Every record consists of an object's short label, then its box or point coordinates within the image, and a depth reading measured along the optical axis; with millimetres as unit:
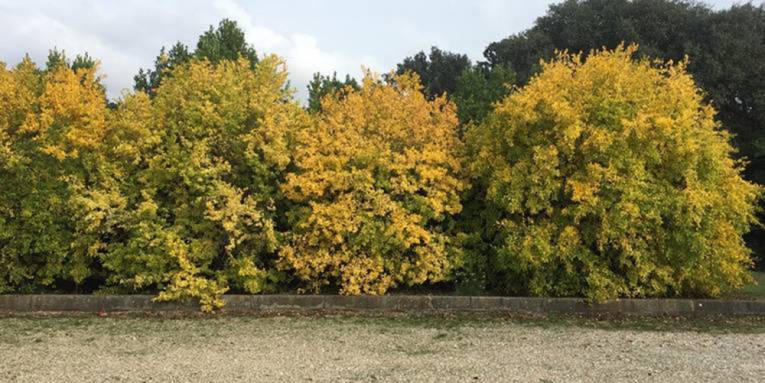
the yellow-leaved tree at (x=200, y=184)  8039
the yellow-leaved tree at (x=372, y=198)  8258
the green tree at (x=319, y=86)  12792
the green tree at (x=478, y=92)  12297
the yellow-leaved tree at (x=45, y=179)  8297
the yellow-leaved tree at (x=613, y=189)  8062
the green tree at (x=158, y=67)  14153
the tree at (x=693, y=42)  21062
